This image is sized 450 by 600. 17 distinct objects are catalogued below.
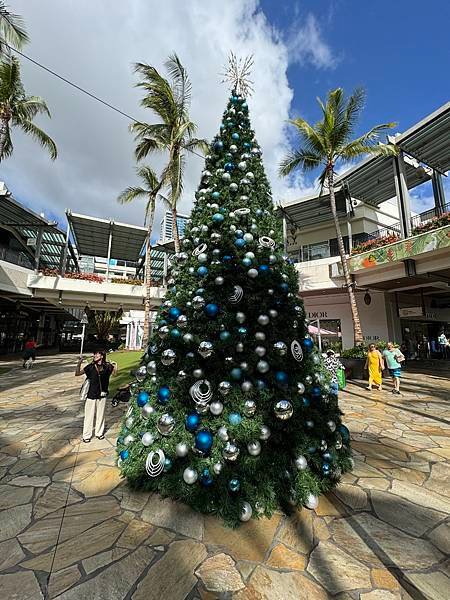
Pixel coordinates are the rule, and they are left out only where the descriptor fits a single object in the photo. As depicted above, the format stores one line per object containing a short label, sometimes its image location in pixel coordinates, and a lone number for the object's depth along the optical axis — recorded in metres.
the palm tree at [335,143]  12.02
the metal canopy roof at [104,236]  24.14
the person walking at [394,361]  8.56
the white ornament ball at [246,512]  2.50
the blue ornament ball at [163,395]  2.88
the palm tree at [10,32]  8.37
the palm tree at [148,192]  15.95
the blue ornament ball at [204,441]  2.58
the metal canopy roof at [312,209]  17.72
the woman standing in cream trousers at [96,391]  4.46
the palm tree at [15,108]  11.46
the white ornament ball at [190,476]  2.57
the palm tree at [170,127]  10.60
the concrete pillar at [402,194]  12.80
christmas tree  2.64
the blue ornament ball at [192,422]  2.68
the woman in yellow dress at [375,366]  8.89
